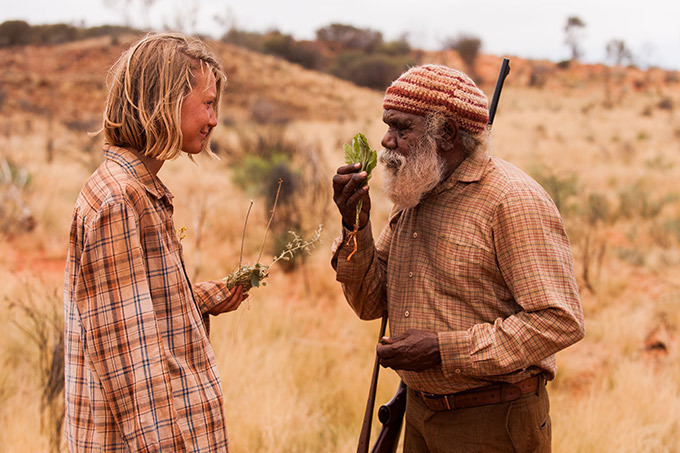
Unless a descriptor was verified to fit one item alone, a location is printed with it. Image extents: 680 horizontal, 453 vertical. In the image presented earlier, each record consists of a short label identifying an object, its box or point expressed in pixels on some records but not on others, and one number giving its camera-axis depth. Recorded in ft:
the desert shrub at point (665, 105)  97.91
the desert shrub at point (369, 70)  133.18
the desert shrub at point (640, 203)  36.24
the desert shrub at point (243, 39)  150.41
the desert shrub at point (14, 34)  128.98
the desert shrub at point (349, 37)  169.78
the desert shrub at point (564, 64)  174.09
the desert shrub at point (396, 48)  158.30
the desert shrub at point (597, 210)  32.66
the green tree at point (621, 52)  172.76
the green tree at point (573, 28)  180.96
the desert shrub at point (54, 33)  132.31
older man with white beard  7.02
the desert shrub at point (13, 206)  30.01
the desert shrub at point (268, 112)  81.51
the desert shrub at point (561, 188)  29.40
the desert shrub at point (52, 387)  12.03
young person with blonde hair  5.58
